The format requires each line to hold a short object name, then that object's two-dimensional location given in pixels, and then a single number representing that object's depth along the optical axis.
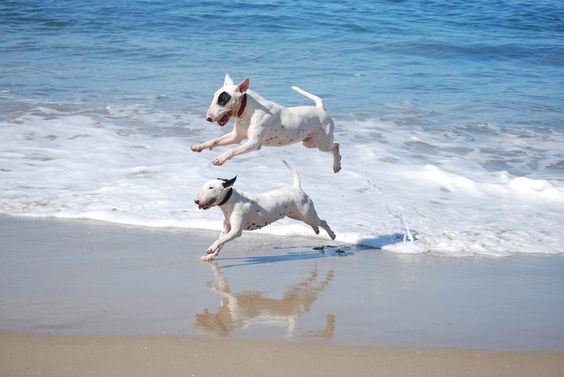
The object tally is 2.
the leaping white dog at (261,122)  7.63
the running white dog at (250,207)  7.92
